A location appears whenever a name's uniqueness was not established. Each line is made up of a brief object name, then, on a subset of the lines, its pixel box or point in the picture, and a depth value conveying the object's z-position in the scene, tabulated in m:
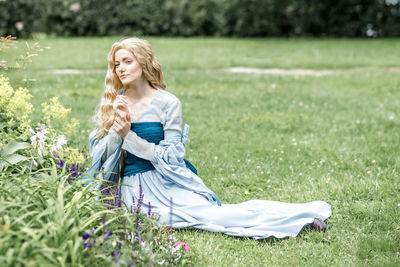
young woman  3.47
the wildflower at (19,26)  14.98
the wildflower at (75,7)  16.31
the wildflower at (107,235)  2.50
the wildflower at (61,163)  3.71
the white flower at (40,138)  3.36
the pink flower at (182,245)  3.08
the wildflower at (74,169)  3.79
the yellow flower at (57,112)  3.64
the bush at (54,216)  2.37
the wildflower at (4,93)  3.47
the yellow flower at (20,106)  3.50
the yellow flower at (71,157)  3.60
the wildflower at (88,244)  2.52
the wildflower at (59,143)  3.46
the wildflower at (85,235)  2.57
